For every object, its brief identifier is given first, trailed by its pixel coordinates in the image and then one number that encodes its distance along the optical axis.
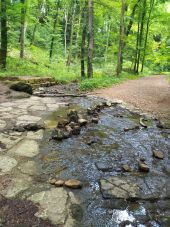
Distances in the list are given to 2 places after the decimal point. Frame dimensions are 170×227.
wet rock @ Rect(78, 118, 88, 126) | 3.74
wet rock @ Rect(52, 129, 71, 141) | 3.15
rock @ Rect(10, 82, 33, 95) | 6.13
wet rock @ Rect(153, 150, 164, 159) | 2.87
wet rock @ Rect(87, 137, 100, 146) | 3.11
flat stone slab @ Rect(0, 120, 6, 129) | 3.50
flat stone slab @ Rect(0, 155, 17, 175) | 2.33
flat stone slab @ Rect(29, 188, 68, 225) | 1.73
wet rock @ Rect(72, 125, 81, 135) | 3.38
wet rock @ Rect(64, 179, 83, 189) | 2.12
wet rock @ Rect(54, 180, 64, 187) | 2.12
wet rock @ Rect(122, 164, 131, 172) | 2.49
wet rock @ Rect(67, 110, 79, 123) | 3.79
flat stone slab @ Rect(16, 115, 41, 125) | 3.81
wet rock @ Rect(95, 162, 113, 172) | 2.49
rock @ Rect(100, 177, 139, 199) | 2.05
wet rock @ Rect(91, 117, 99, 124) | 4.03
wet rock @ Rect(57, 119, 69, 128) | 3.52
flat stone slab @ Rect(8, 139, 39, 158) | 2.71
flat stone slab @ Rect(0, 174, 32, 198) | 1.99
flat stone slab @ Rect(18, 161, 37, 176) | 2.32
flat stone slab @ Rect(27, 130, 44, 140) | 3.22
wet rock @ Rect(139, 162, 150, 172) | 2.48
